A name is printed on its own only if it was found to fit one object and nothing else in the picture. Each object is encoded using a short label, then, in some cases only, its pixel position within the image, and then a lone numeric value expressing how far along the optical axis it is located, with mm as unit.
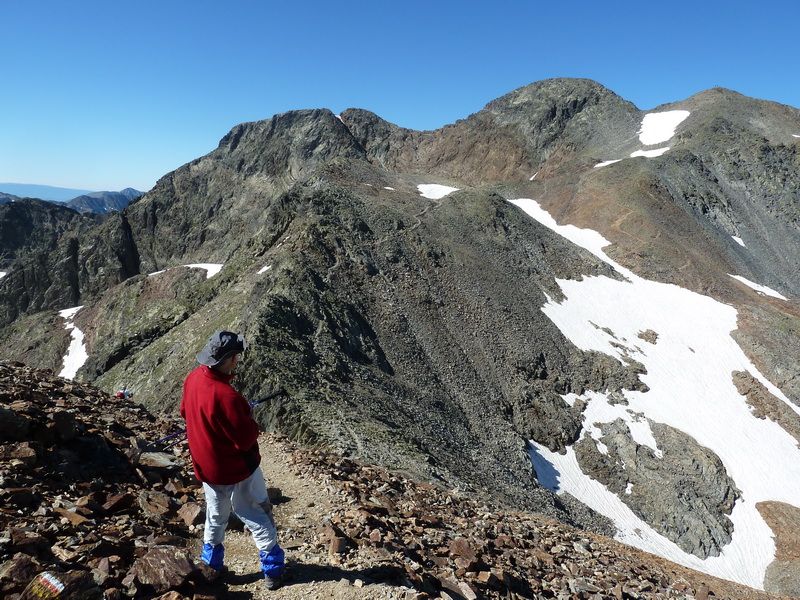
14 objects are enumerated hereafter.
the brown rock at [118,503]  7270
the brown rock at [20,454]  7258
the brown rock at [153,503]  7617
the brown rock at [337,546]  7449
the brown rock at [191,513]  7668
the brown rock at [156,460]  9125
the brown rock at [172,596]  5402
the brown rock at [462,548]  8961
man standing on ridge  5859
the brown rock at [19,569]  5070
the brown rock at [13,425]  7730
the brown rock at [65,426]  8438
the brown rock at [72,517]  6539
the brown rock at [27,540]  5664
